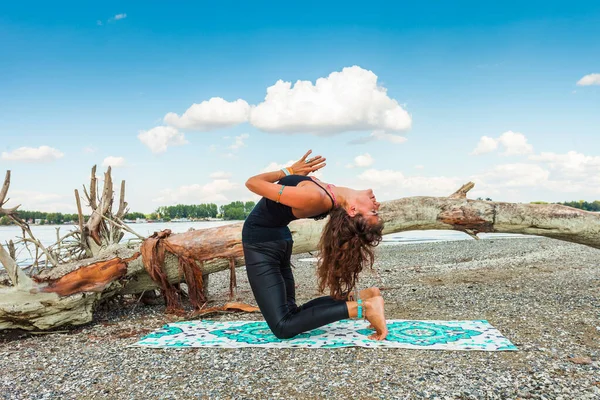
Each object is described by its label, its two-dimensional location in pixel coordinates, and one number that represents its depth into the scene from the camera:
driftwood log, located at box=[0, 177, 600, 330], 5.97
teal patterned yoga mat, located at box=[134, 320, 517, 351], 4.52
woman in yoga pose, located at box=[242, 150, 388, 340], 4.32
